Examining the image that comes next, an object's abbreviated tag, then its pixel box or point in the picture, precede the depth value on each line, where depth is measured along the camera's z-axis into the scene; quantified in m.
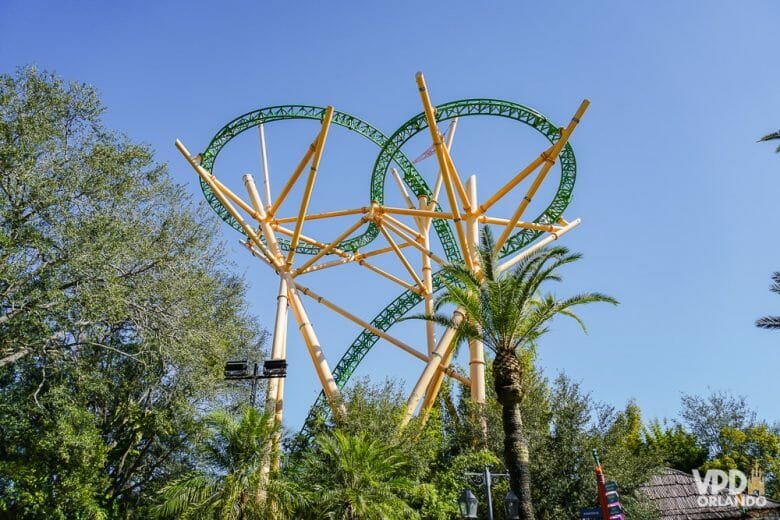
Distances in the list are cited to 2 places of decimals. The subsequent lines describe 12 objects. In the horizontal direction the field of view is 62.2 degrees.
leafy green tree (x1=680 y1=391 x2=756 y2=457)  30.83
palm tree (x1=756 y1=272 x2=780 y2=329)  9.99
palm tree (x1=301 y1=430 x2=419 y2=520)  12.55
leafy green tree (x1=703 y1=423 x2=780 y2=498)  27.02
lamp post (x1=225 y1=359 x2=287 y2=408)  14.08
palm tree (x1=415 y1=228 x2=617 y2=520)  11.67
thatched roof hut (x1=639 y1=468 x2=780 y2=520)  18.86
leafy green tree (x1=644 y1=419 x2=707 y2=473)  29.09
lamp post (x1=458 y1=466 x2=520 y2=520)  9.34
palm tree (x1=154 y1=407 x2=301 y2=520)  12.58
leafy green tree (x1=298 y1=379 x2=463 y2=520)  14.43
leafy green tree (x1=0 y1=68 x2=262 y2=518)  14.37
